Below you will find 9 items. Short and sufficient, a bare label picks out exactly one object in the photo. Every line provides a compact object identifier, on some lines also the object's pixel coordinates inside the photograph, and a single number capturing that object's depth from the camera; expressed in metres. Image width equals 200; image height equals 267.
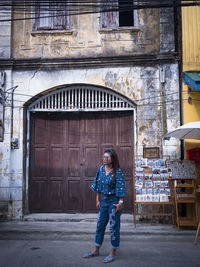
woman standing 4.62
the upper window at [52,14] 8.52
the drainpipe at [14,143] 8.08
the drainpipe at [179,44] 7.82
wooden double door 8.28
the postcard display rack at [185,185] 6.75
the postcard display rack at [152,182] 6.82
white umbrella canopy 6.28
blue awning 6.84
